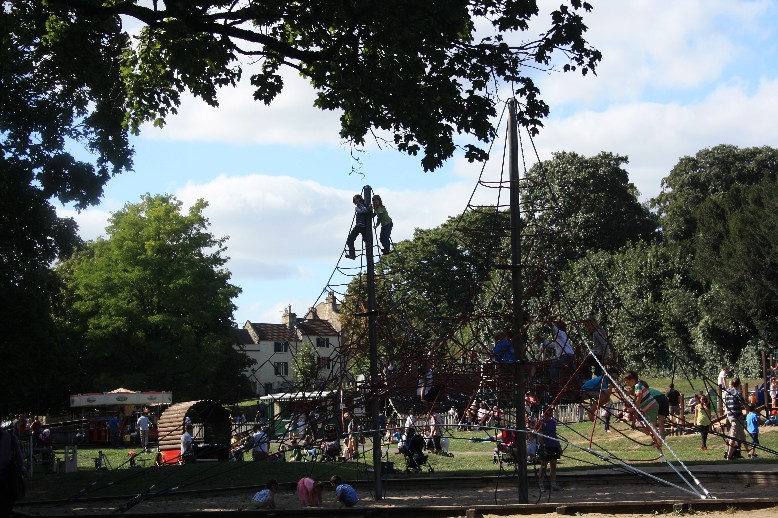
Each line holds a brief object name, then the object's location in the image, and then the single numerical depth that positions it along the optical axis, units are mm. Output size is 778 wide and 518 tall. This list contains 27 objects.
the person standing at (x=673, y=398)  30472
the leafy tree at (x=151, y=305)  59469
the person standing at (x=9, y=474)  12719
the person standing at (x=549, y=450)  17650
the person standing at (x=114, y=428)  47350
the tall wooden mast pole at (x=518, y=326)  15773
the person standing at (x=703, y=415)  23114
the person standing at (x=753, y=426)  24112
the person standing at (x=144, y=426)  39062
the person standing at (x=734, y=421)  23375
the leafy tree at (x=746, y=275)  54625
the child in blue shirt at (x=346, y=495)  16891
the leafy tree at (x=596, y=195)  70062
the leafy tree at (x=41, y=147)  19672
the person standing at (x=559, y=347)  17422
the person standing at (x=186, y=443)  27297
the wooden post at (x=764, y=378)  30094
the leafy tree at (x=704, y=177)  71062
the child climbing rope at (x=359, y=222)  18906
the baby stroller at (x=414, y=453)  24594
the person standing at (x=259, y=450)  28672
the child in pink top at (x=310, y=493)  17828
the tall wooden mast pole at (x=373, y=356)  18031
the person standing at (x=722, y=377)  29797
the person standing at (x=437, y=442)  26609
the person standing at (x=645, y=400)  20641
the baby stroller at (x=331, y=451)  24816
